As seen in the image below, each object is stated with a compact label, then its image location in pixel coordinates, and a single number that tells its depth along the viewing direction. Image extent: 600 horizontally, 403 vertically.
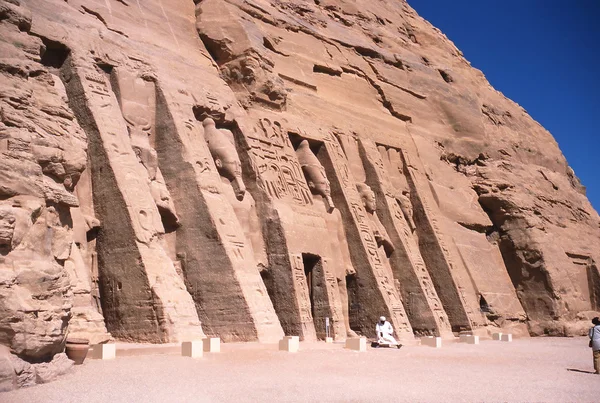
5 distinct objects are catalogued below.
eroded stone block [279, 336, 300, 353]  11.40
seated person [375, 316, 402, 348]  14.16
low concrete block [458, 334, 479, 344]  16.47
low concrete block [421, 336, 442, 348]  15.02
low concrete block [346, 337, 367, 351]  12.74
